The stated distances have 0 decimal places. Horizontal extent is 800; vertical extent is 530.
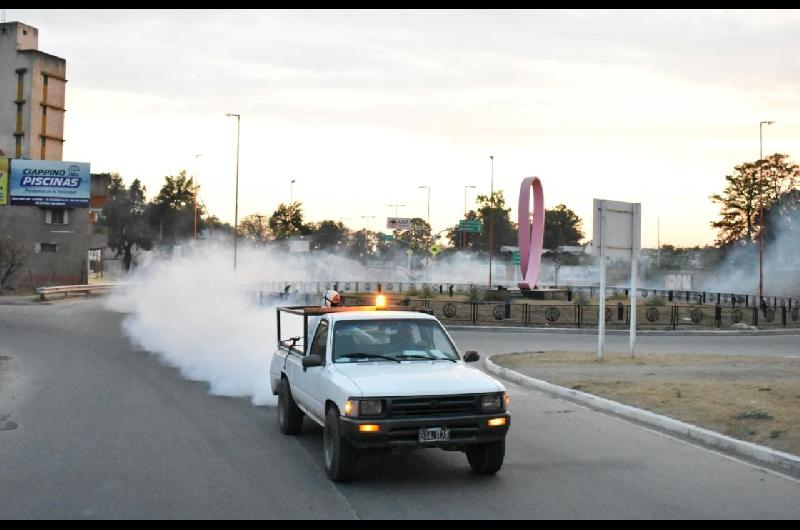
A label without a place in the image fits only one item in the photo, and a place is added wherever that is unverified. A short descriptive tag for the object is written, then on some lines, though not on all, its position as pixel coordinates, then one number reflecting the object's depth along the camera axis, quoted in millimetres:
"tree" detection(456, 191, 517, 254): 142250
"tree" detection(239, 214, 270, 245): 110312
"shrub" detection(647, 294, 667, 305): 42925
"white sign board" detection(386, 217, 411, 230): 88875
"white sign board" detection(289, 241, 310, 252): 84812
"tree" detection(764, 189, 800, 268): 74688
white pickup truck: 7406
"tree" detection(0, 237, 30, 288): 52719
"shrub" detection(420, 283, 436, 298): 49819
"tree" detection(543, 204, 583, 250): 149375
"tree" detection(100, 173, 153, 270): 114250
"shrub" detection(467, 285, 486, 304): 42719
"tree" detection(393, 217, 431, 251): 142375
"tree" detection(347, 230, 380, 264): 136750
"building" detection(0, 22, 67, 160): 70812
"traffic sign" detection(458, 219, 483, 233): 80438
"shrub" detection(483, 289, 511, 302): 44875
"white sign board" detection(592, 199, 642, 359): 19344
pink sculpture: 47312
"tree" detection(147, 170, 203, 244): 115312
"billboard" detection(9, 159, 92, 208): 60750
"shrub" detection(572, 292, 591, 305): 43009
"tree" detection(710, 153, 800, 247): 81312
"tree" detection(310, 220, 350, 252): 132612
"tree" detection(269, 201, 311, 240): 96812
